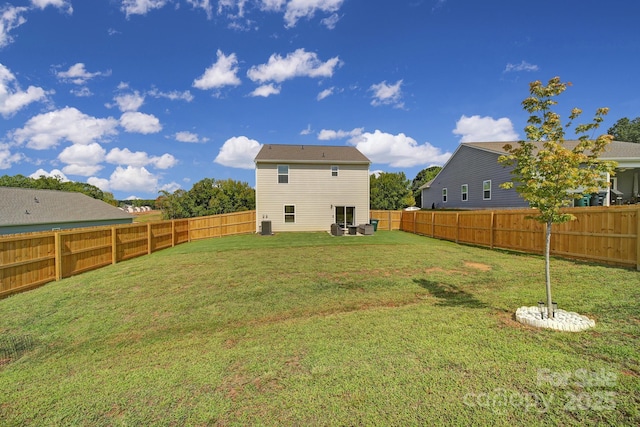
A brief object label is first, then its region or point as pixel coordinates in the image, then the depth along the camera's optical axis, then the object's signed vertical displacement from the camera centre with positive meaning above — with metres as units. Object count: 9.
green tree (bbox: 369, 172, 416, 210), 30.44 +1.75
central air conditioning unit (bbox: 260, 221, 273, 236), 18.39 -1.36
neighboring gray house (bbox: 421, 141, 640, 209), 14.90 +1.89
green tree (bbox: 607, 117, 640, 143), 41.19 +12.38
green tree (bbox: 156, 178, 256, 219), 28.25 +1.07
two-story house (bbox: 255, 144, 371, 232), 19.78 +1.37
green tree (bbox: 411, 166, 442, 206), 47.66 +5.91
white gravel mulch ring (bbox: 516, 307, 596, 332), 3.61 -1.62
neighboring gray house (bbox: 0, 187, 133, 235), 18.55 -0.10
